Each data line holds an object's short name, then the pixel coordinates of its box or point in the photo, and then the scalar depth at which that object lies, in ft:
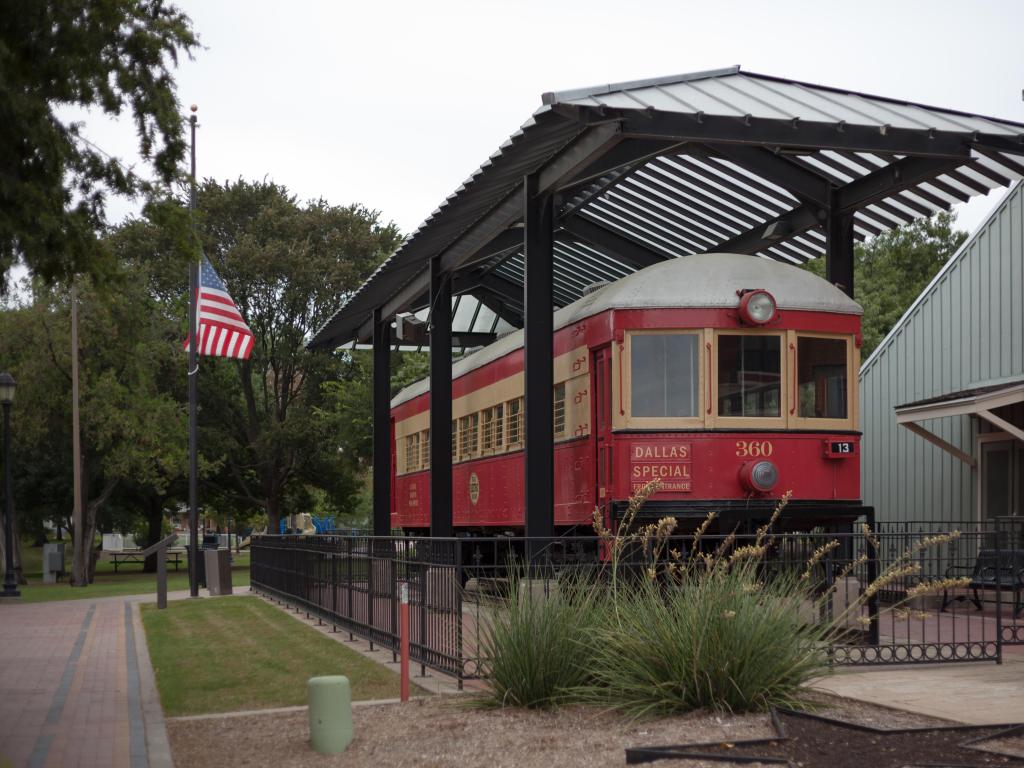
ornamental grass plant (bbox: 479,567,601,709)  29.60
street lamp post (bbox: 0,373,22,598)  91.61
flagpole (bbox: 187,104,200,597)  81.15
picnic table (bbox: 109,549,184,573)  175.86
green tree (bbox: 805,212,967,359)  151.23
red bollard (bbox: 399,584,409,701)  31.53
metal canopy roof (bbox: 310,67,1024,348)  42.45
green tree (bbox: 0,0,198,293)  29.35
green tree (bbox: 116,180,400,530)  149.48
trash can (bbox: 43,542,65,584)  124.26
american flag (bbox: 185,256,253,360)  81.25
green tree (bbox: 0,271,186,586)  118.42
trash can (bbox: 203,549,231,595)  81.09
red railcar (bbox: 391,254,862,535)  46.78
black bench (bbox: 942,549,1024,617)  38.78
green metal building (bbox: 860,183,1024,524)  58.75
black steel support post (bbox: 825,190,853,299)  54.19
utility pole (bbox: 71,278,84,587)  110.42
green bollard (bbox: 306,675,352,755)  26.73
